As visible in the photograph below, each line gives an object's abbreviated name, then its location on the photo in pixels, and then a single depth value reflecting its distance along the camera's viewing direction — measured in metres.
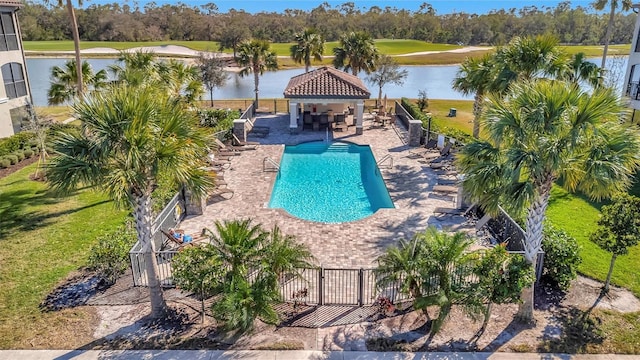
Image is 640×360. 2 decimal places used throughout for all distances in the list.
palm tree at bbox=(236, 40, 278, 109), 34.88
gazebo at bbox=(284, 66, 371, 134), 26.97
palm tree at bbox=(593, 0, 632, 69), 28.72
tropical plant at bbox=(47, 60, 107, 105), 21.18
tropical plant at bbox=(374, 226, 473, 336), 9.68
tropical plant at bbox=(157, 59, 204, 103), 19.69
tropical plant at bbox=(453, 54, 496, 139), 20.89
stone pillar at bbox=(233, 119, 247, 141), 26.22
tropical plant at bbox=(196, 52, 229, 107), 36.66
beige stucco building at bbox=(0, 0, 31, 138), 25.66
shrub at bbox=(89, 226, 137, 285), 12.06
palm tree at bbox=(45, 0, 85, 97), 19.86
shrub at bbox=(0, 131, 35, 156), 22.92
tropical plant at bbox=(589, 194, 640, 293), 10.89
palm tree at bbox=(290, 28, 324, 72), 36.38
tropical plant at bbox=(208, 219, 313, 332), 9.45
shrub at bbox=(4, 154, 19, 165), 22.47
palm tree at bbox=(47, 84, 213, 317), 8.89
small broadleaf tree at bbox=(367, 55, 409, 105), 35.44
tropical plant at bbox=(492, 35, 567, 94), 17.72
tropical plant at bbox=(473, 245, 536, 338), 9.80
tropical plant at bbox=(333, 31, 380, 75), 34.16
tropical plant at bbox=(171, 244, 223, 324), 9.79
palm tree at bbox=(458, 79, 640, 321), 8.99
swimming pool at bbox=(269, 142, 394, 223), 18.00
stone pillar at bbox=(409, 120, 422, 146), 25.39
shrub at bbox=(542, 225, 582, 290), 11.55
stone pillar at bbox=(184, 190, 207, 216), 16.33
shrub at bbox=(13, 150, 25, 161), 23.17
